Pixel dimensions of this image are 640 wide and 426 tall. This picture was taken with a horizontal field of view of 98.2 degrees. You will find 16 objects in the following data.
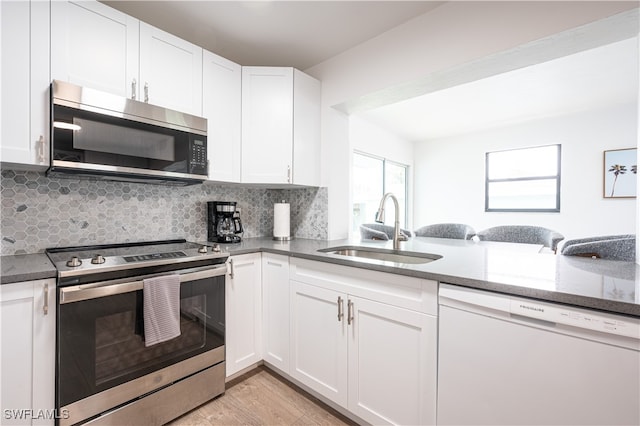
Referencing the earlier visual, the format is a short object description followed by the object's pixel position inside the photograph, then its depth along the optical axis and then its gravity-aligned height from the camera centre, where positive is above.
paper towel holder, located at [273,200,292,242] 2.42 -0.23
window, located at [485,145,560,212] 4.26 +0.52
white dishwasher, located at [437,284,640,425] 0.83 -0.52
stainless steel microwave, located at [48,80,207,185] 1.34 +0.38
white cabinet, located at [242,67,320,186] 2.15 +0.68
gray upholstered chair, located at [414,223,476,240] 3.06 -0.23
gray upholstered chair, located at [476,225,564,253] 2.67 -0.24
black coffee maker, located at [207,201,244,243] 2.19 -0.10
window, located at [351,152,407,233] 4.35 +0.47
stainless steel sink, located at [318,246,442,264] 1.79 -0.30
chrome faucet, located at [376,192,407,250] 1.94 -0.06
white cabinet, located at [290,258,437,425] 1.24 -0.68
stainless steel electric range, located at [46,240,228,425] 1.21 -0.65
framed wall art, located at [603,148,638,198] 3.60 +0.54
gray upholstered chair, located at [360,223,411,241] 2.46 -0.22
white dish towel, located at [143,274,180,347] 1.38 -0.51
